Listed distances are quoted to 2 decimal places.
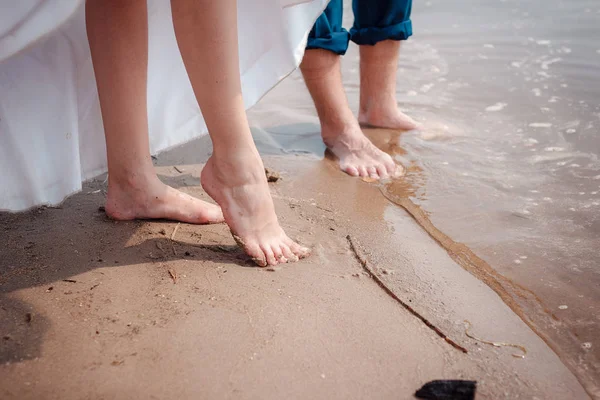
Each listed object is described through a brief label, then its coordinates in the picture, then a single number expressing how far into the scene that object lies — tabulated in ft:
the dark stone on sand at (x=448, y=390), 3.84
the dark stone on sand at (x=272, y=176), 7.32
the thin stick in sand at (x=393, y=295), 4.38
